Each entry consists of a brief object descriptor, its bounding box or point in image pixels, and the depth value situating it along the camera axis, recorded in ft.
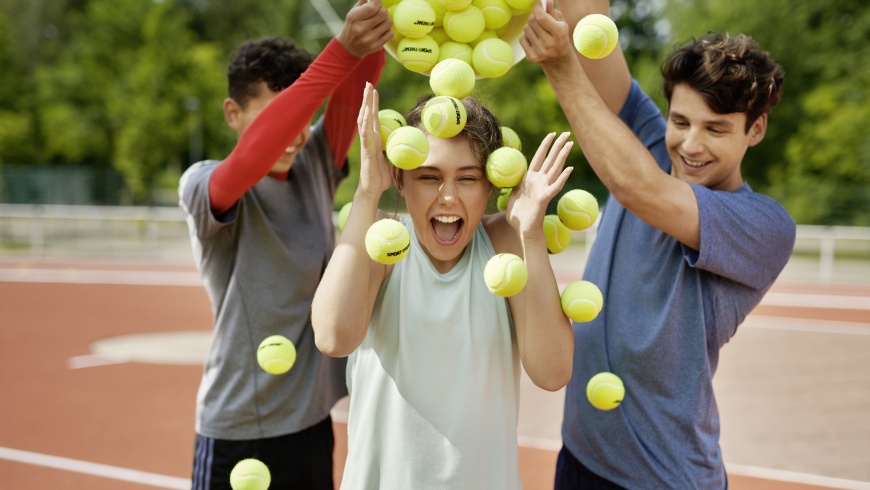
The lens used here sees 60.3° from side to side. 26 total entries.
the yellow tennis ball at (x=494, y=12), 7.28
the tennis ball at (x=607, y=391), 7.57
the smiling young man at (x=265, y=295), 9.08
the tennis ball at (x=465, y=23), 7.14
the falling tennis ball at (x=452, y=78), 6.52
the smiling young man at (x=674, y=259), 7.46
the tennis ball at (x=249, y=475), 7.97
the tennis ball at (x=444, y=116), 6.23
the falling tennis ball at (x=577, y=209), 6.85
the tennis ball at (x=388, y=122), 6.74
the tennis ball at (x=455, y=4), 6.95
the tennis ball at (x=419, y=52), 7.13
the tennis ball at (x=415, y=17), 6.93
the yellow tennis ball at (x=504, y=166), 6.57
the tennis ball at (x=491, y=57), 7.13
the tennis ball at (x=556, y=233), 7.17
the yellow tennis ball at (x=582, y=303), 6.72
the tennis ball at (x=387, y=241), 6.02
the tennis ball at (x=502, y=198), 7.65
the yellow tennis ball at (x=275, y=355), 7.88
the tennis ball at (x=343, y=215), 8.51
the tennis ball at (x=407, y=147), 6.12
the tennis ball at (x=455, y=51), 7.17
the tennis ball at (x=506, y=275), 6.04
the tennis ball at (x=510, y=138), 7.31
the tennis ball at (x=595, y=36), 6.72
